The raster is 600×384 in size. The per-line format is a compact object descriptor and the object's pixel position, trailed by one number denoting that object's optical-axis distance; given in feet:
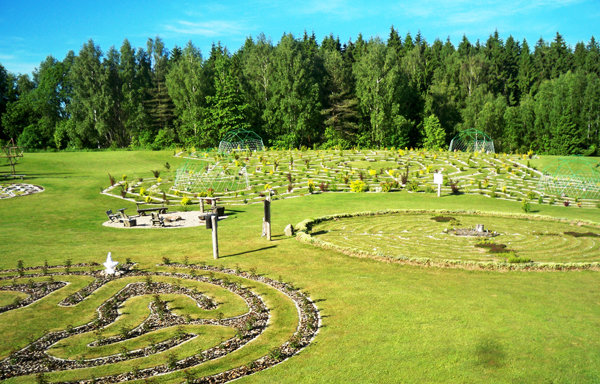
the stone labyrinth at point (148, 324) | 29.30
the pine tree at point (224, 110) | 229.45
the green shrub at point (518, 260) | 51.08
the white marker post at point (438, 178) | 105.91
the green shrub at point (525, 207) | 88.58
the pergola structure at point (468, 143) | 213.05
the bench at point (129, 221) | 79.82
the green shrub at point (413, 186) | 117.70
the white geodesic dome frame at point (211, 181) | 120.34
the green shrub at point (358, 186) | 118.01
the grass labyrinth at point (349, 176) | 114.32
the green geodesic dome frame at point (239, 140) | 202.62
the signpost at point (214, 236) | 55.14
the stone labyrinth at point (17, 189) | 110.39
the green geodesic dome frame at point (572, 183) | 110.11
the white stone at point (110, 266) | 50.16
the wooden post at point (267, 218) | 64.31
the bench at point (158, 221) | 80.18
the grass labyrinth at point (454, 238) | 56.08
